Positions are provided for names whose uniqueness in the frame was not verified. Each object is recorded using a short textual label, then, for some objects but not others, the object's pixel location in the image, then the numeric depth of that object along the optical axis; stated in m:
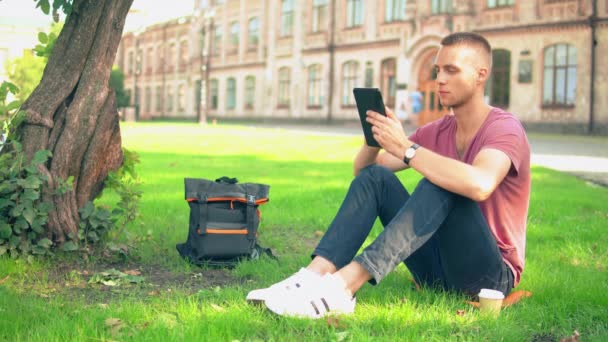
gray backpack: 4.70
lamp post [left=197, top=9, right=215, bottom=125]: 49.56
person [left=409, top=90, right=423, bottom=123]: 33.03
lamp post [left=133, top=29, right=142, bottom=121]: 58.08
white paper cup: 3.48
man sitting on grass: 3.39
